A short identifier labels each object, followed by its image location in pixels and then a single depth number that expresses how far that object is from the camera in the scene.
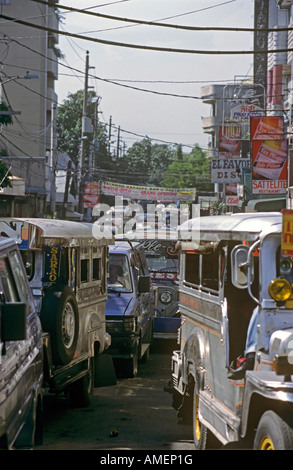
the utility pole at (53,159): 42.84
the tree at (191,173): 106.88
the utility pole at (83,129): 56.47
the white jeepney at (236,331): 5.50
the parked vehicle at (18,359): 4.98
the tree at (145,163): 115.98
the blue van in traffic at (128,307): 13.26
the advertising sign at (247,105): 34.44
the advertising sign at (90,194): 57.12
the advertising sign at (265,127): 26.56
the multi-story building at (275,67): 28.17
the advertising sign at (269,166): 25.61
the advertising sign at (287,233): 5.77
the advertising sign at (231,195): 42.38
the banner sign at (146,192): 60.53
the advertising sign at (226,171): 40.28
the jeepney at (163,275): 17.14
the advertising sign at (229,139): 39.56
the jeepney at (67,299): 9.19
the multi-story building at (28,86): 54.84
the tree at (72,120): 85.75
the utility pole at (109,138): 100.68
